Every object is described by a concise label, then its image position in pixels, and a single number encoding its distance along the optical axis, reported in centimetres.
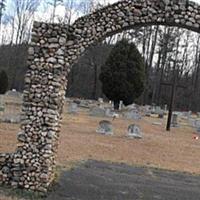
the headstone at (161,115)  4575
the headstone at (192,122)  4139
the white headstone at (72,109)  3769
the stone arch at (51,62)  1038
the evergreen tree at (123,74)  4941
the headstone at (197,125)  3662
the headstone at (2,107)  2892
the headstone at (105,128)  2543
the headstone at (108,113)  3775
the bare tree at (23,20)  6812
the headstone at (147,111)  4658
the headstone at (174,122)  3776
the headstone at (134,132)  2512
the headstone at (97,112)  3753
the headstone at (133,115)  3822
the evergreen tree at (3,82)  4792
